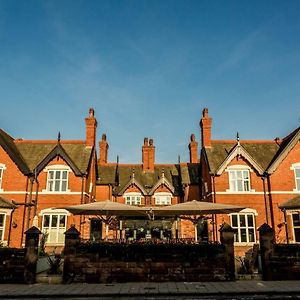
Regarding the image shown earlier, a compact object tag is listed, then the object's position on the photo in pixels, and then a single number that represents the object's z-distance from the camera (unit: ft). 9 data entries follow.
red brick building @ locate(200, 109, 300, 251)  75.31
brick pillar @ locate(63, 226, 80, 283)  42.29
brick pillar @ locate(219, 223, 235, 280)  43.01
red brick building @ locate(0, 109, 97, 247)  75.41
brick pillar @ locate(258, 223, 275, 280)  43.34
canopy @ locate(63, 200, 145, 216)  47.24
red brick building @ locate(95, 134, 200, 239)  86.89
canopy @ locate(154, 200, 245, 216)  47.83
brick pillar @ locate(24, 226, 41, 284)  41.88
